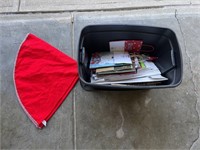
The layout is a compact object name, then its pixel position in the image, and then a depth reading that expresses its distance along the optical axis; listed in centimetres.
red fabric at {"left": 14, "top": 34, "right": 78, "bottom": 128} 121
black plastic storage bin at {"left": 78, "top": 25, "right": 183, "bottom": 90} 110
